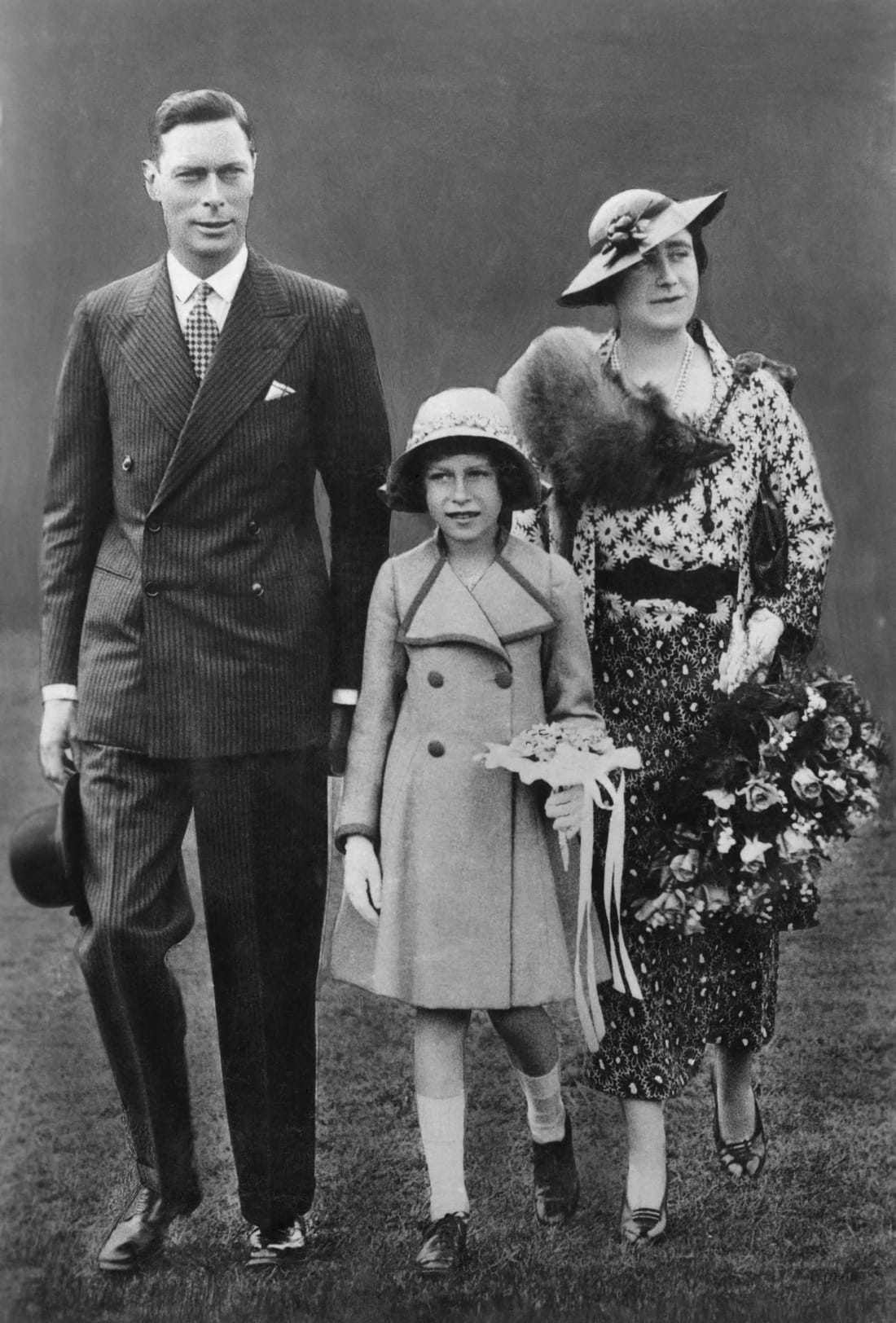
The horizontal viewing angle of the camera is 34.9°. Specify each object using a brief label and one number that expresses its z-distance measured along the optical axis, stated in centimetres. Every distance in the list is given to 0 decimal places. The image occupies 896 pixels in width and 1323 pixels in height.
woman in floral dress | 382
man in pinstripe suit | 367
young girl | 366
